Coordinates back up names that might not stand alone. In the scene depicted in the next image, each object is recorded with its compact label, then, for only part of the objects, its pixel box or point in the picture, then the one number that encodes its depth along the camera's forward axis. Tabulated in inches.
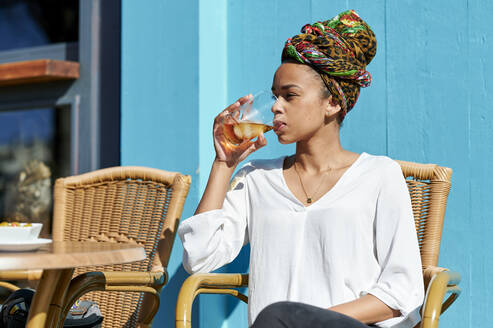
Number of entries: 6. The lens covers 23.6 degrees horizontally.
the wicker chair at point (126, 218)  117.4
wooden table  87.6
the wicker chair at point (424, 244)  100.8
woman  102.0
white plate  93.2
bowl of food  94.8
